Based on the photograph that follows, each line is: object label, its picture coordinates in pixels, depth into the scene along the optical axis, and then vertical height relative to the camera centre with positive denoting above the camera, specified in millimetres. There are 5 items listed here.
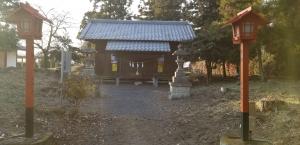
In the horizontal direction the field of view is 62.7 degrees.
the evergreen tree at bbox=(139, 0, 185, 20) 24173 +5903
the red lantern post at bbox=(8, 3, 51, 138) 4461 +576
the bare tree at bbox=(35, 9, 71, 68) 22876 +2410
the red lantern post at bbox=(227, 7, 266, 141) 4429 +508
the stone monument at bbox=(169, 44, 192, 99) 10917 -749
